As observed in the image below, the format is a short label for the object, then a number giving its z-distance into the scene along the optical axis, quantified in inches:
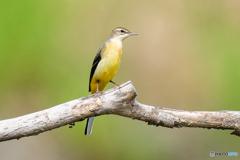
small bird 346.6
